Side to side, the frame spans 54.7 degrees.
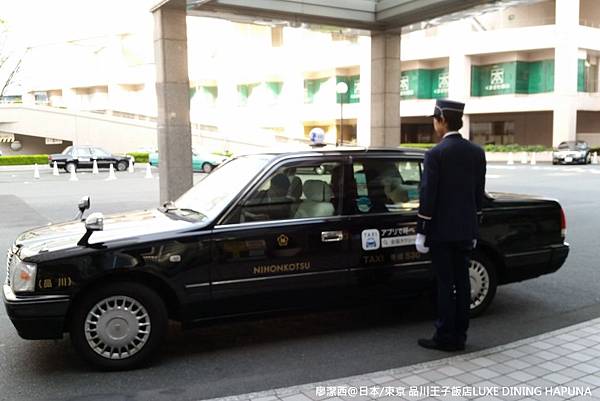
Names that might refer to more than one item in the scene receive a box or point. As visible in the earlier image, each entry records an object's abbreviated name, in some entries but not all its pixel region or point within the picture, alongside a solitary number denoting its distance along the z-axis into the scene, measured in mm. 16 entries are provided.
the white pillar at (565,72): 38562
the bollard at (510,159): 36488
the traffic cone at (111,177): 25922
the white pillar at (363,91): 44219
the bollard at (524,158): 38075
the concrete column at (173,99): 10922
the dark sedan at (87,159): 31188
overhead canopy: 10953
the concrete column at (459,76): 42338
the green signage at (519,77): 40250
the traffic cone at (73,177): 25584
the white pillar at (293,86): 51688
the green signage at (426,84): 45106
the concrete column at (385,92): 13742
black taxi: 4281
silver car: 33844
